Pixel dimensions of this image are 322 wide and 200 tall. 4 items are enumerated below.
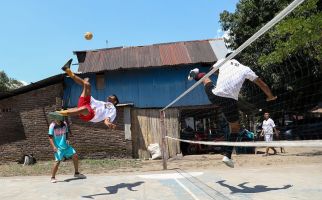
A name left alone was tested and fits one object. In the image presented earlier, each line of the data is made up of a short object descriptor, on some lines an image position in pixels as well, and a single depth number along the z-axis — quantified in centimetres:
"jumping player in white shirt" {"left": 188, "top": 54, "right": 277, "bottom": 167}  651
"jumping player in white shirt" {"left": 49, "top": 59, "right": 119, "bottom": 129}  778
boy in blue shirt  982
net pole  1282
